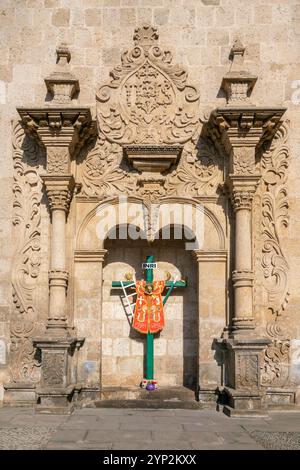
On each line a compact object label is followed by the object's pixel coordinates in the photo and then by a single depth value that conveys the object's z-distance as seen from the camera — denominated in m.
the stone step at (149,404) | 8.44
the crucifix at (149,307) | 9.02
